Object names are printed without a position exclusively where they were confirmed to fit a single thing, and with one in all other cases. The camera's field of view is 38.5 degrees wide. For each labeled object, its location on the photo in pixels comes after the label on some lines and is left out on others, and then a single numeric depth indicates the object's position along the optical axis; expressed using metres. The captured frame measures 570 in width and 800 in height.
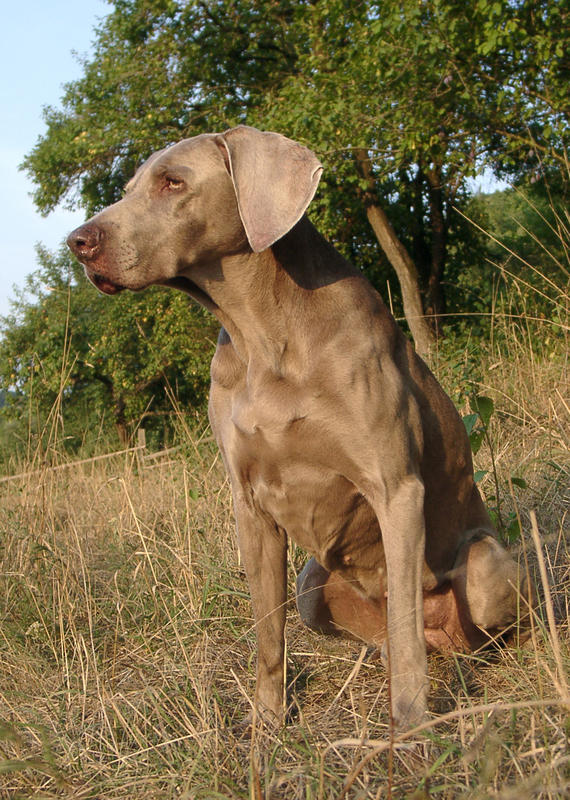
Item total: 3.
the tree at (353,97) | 10.32
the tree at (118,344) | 17.09
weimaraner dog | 2.25
